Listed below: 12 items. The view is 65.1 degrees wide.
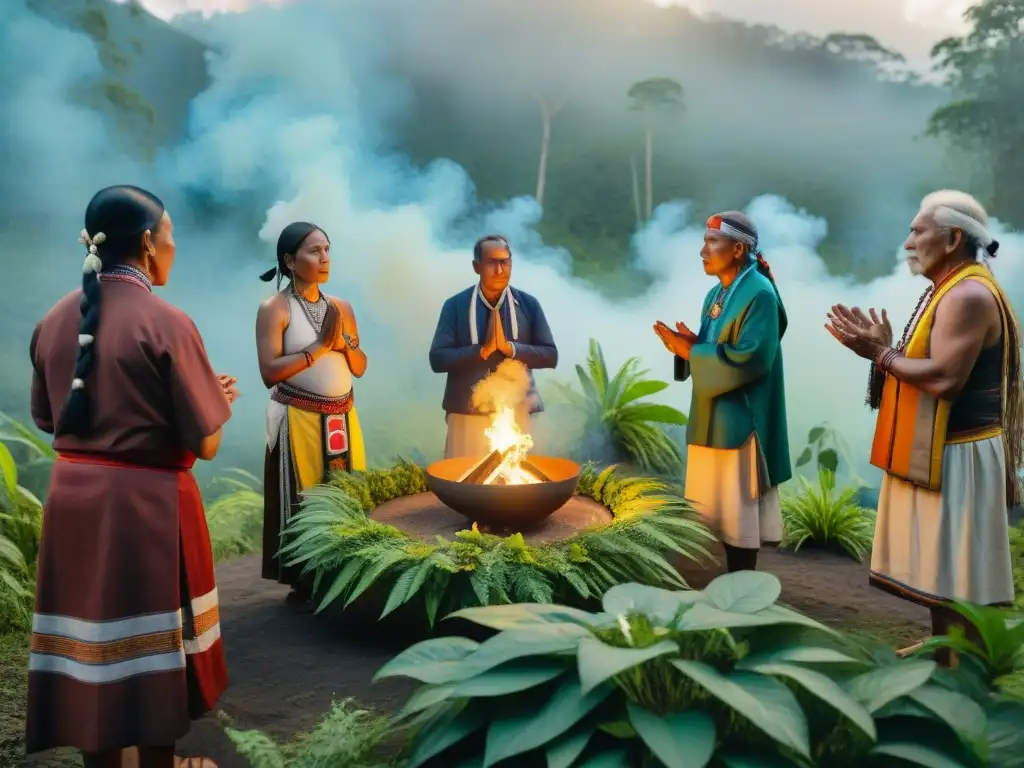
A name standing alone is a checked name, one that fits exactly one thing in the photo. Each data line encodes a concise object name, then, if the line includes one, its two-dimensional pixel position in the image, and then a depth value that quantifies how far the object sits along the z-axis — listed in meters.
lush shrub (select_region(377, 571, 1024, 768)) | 1.59
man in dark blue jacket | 4.71
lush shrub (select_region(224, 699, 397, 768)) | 2.21
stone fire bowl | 3.86
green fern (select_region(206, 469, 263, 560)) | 5.95
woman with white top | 4.10
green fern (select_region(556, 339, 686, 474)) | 7.27
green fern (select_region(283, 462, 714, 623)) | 3.48
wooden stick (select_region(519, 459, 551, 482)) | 4.30
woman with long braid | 2.39
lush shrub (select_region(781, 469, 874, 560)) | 5.66
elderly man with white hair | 3.16
